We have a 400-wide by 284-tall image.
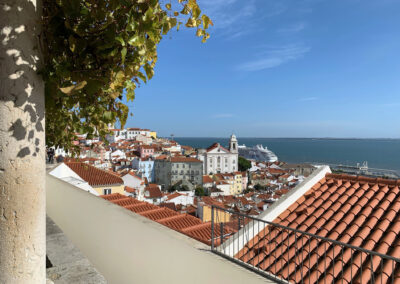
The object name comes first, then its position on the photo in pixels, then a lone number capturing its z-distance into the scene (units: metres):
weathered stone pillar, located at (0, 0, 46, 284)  1.05
